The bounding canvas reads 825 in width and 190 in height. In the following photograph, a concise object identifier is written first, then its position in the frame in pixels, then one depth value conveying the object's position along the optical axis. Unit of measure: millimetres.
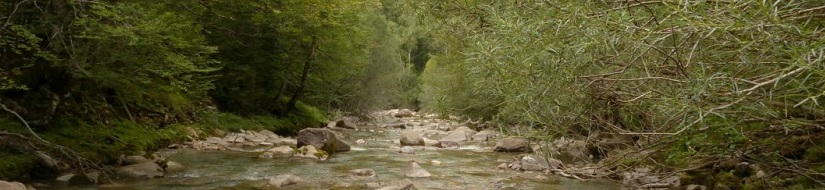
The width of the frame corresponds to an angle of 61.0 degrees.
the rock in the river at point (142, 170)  11156
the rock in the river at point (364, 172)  12685
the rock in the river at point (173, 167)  12453
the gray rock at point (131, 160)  12094
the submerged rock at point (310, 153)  15633
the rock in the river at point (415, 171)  12957
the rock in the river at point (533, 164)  14170
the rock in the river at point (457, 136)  22603
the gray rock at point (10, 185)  8359
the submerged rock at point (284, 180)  11273
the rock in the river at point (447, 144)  20802
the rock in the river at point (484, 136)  23488
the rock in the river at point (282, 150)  16266
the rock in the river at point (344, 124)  29781
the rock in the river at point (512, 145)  18812
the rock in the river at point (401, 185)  10773
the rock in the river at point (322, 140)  16938
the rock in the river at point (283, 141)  19562
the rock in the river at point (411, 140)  20469
